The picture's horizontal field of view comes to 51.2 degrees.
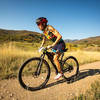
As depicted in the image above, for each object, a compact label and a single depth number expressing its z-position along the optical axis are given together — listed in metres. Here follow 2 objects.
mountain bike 3.54
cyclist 3.55
